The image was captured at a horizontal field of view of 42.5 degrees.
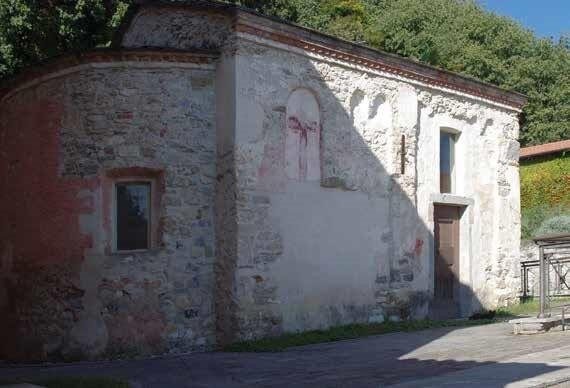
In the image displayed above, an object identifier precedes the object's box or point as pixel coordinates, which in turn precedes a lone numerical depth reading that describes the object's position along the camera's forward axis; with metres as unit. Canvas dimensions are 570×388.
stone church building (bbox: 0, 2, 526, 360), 11.59
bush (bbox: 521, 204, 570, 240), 23.86
